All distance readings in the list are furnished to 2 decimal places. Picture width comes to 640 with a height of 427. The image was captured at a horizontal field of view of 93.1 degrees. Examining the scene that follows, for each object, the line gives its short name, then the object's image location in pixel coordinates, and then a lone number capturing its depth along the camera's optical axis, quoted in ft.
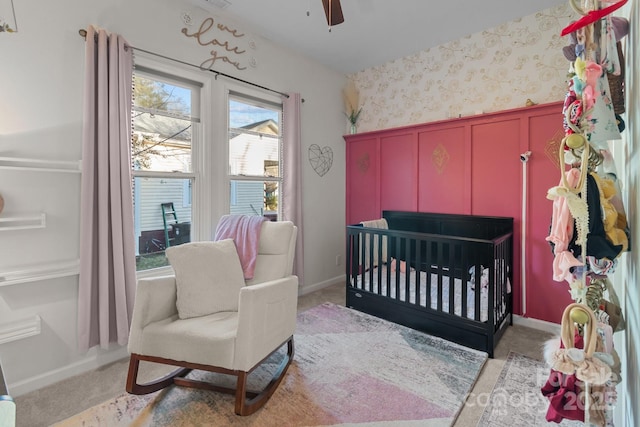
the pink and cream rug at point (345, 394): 5.05
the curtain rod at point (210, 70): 6.46
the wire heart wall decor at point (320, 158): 11.80
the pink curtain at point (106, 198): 6.41
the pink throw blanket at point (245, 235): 6.98
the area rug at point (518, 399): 4.97
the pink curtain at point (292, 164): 10.62
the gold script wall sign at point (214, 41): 8.45
